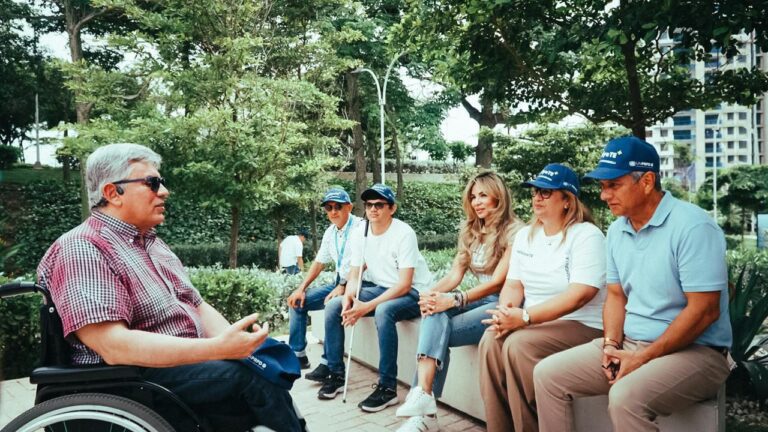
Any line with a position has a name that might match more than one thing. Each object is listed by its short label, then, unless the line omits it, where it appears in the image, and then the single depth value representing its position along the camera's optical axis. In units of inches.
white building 4574.3
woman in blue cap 128.6
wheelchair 81.0
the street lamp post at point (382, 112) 713.0
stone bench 106.1
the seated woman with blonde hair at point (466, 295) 147.9
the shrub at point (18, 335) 217.9
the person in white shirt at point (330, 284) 213.9
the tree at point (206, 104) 379.6
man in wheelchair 82.1
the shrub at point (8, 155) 1001.4
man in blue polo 102.7
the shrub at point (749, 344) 158.6
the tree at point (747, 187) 1070.1
